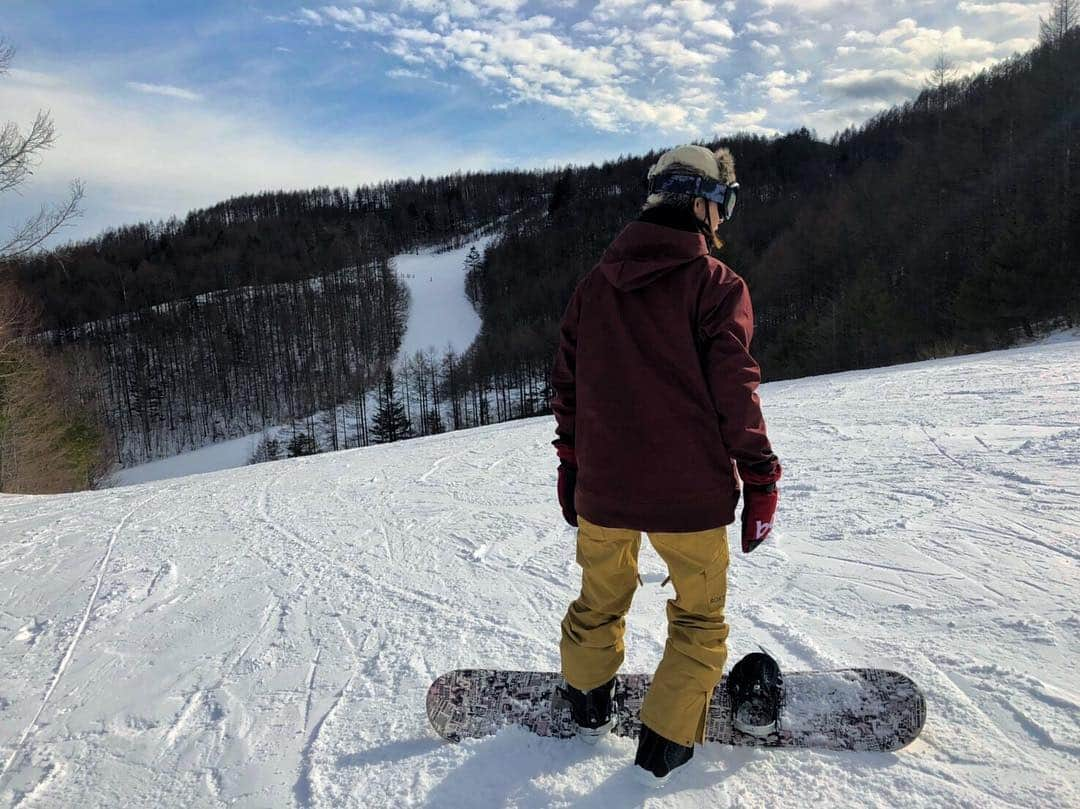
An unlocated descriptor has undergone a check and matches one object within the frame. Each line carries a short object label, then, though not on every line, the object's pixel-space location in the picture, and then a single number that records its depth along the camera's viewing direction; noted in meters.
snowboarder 1.64
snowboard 1.88
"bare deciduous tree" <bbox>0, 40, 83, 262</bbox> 8.12
